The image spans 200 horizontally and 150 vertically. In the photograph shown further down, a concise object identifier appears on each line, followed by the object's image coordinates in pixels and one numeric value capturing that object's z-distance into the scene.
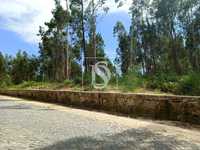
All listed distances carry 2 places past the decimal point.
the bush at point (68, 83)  11.42
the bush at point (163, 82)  7.78
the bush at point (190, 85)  6.17
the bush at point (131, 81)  8.33
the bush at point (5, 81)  19.24
